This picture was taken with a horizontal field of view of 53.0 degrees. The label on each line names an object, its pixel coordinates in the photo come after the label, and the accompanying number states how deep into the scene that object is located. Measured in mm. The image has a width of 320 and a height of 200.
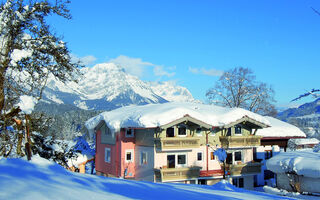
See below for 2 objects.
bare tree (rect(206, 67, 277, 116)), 42469
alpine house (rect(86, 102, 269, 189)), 27281
